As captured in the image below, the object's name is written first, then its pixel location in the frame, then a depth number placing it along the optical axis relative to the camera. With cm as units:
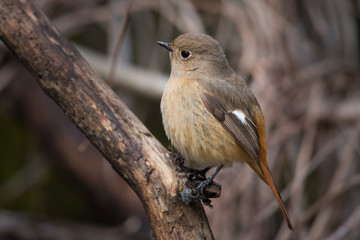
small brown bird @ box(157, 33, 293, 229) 581
